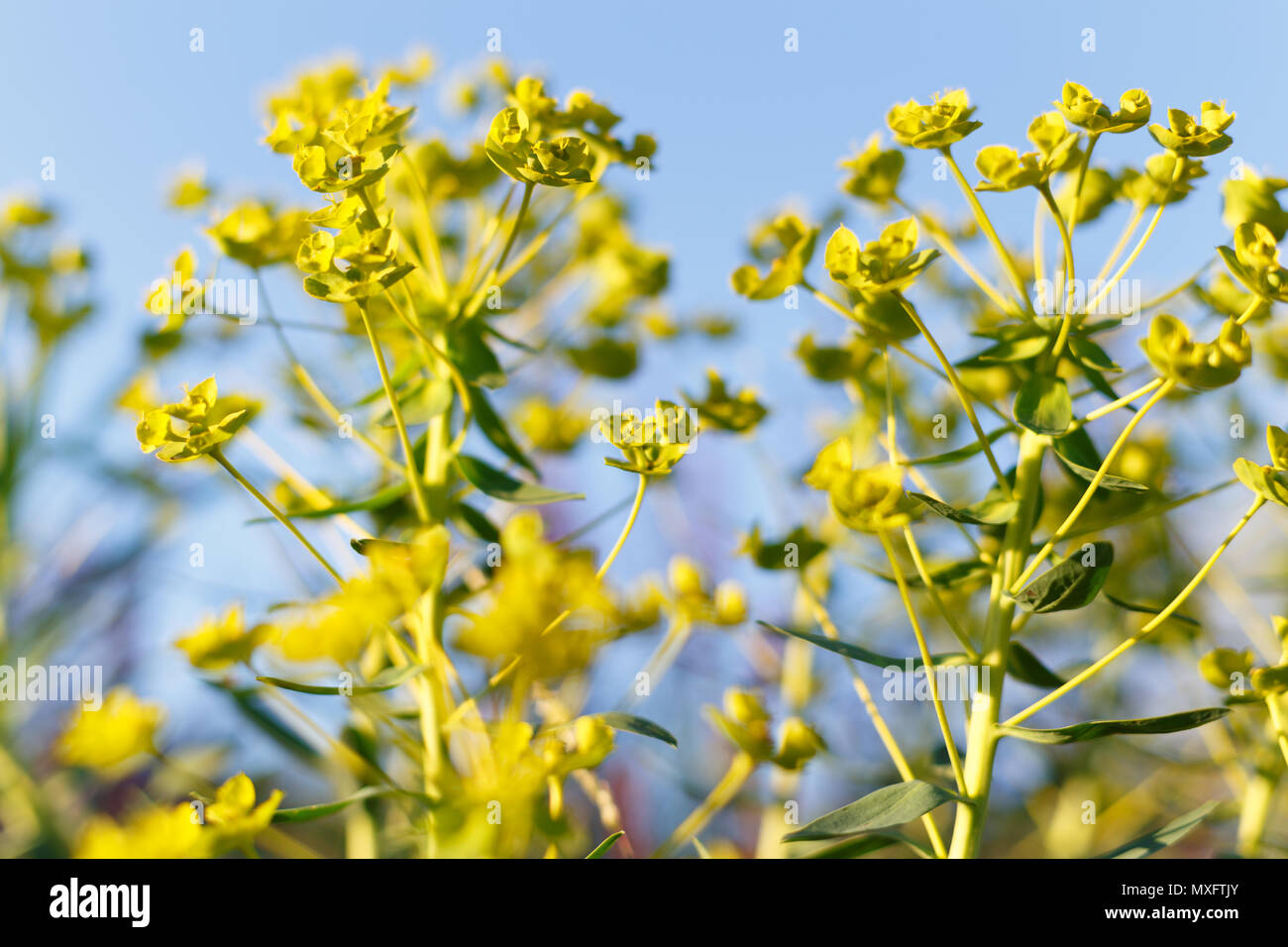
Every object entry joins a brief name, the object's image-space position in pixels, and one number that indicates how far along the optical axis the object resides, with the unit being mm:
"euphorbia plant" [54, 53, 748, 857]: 426
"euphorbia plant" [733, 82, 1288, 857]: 439
